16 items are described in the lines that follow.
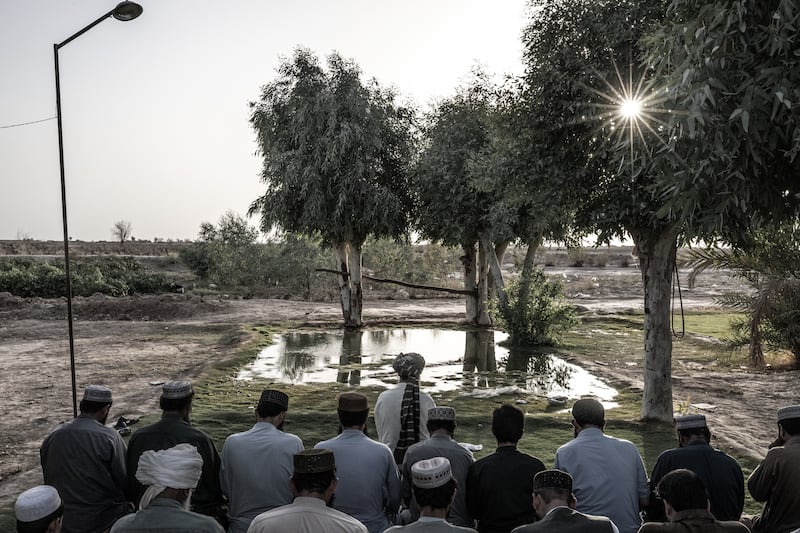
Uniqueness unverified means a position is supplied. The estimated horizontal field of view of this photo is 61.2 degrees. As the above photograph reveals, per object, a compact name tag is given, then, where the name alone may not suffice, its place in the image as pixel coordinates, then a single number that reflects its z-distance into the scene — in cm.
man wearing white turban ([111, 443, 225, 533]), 369
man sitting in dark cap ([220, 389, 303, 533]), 510
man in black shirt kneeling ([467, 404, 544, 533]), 477
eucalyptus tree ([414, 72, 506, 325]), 2428
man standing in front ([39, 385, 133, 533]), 548
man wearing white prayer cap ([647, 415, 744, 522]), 504
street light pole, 1004
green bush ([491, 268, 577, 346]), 2184
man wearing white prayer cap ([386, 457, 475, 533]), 373
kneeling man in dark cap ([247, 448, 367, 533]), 364
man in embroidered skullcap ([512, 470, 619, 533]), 368
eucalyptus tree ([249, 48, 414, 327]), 2514
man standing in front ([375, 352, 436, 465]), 623
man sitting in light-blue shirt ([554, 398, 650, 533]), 502
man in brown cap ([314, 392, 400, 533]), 498
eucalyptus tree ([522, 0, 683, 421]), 995
